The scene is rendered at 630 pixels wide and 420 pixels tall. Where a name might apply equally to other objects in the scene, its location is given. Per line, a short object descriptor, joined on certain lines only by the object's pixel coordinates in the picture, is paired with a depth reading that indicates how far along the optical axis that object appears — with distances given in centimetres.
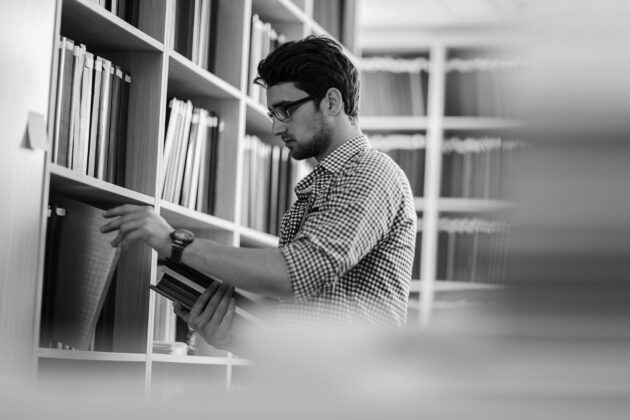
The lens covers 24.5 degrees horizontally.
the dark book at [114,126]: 340
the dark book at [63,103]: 311
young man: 292
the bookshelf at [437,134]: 657
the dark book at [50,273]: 310
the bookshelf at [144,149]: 289
